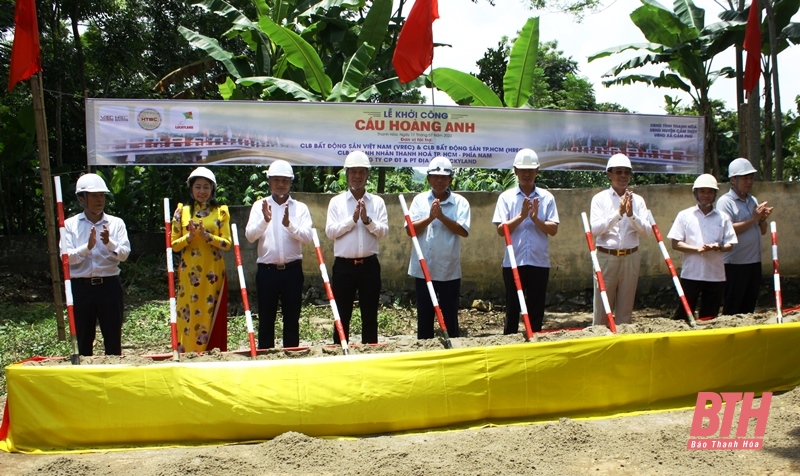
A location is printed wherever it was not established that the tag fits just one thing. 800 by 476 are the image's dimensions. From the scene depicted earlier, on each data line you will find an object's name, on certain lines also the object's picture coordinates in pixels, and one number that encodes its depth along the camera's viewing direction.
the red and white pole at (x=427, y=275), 4.85
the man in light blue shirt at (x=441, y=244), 5.35
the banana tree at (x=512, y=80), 9.11
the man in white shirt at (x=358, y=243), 5.25
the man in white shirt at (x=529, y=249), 5.44
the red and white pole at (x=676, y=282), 5.16
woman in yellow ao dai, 5.12
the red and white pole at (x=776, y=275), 5.30
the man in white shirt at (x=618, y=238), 5.58
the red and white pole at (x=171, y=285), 4.54
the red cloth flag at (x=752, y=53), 8.51
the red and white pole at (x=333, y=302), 4.62
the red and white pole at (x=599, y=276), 5.04
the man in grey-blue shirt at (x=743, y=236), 6.09
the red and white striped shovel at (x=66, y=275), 4.38
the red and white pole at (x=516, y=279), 4.91
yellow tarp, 3.82
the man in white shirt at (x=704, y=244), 5.70
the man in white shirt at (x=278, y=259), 5.16
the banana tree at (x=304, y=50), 9.11
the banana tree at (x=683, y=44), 9.91
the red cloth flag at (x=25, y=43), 6.18
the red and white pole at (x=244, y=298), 4.53
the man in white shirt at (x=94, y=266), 4.88
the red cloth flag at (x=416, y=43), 7.65
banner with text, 7.40
